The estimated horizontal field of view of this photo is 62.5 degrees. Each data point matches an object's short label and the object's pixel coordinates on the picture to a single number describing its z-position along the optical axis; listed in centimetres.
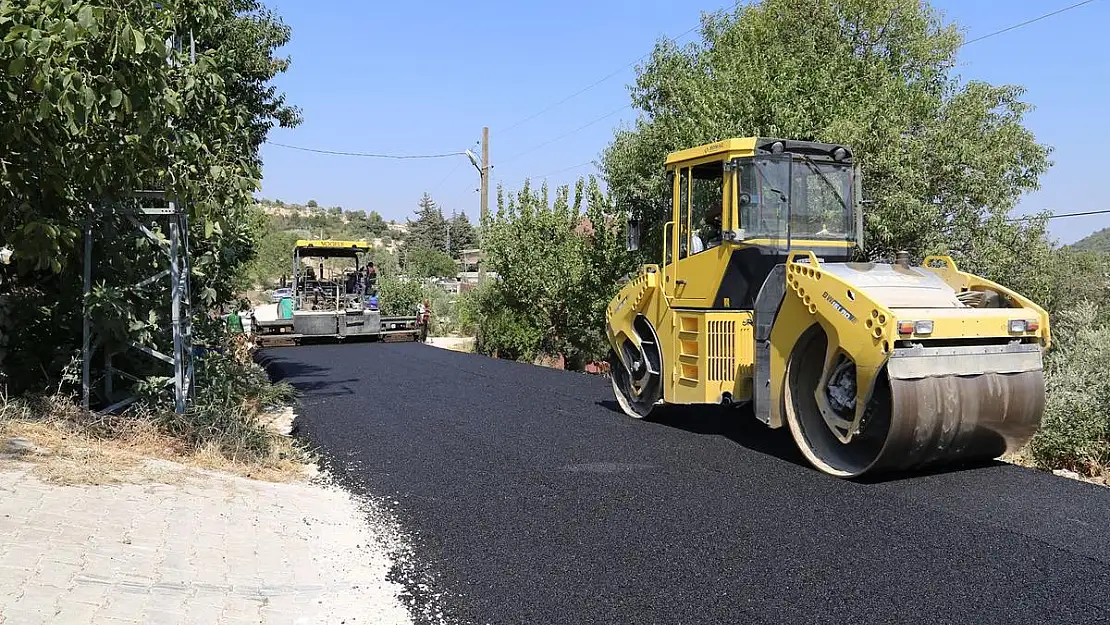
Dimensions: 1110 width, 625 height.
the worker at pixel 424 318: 2240
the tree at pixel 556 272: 1630
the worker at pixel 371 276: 2248
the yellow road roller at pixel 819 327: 586
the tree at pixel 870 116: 1184
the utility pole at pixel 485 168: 2800
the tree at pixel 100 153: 534
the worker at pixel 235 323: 1521
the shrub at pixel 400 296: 2500
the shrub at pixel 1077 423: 720
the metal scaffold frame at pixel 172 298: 728
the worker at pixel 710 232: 800
